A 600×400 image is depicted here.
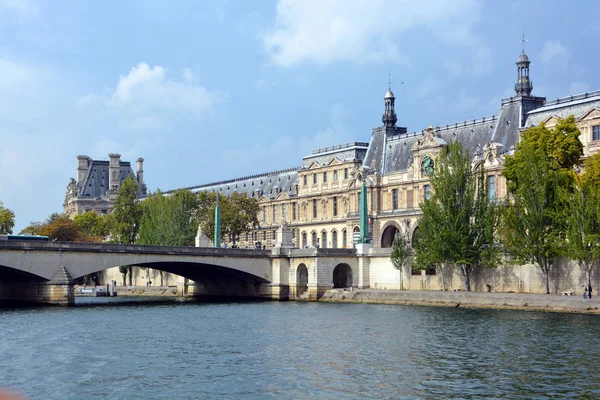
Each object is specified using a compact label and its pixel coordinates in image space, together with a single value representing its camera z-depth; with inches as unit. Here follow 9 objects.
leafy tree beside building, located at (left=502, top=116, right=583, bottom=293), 2957.7
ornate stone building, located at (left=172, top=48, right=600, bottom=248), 3914.9
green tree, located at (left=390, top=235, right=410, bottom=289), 3590.1
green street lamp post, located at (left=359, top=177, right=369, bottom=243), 3823.8
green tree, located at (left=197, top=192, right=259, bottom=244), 4950.8
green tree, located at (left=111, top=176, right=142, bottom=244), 5251.0
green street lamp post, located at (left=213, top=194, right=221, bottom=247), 4429.4
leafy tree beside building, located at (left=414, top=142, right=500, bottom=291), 3255.4
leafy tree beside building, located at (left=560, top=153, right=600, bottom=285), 2822.3
